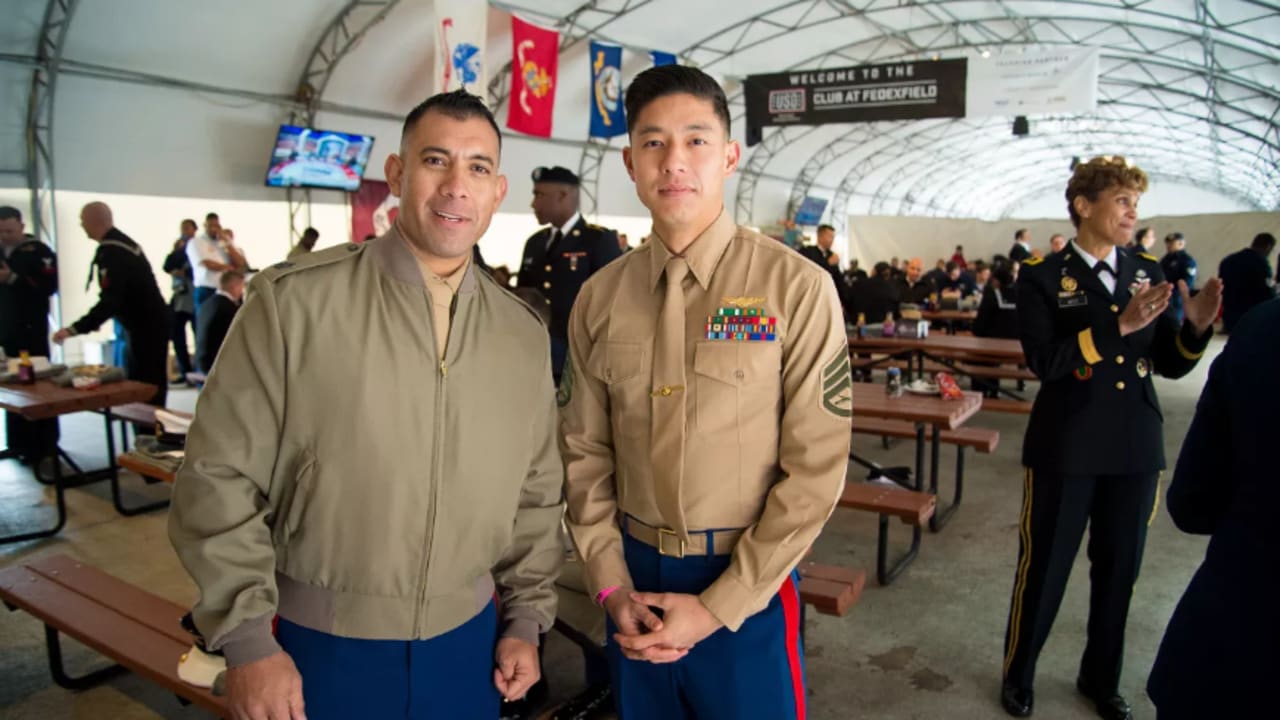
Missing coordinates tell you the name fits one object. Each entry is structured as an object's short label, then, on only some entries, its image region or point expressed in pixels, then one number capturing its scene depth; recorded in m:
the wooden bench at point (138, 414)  5.02
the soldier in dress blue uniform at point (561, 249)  5.21
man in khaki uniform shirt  1.45
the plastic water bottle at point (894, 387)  4.84
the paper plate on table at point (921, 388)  4.89
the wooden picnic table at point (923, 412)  4.26
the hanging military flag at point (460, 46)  6.85
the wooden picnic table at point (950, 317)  9.88
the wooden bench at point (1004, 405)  5.65
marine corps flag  9.45
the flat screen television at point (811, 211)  24.81
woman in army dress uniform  2.48
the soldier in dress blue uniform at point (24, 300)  5.79
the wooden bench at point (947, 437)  4.67
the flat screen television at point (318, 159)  11.05
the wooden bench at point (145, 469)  3.67
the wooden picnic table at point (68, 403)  4.25
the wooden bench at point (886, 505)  3.53
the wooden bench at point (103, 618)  2.35
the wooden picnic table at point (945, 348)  6.27
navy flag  10.57
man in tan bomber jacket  1.31
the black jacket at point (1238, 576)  1.25
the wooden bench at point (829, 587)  2.75
